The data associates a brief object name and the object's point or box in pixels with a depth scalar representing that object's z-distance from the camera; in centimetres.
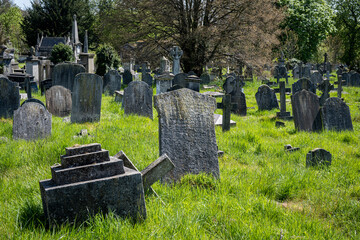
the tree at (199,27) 2194
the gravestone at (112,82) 1590
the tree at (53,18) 4844
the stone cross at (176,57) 1789
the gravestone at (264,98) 1223
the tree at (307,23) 3597
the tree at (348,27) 4644
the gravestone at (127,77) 2062
